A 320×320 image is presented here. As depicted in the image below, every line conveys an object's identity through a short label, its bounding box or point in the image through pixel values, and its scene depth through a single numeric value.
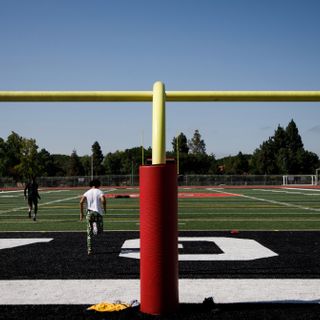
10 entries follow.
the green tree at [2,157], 76.69
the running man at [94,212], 7.64
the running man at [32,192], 14.70
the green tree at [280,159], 89.81
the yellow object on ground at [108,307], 4.25
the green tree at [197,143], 134.88
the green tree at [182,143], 107.69
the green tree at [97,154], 109.00
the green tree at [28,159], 80.00
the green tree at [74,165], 102.44
